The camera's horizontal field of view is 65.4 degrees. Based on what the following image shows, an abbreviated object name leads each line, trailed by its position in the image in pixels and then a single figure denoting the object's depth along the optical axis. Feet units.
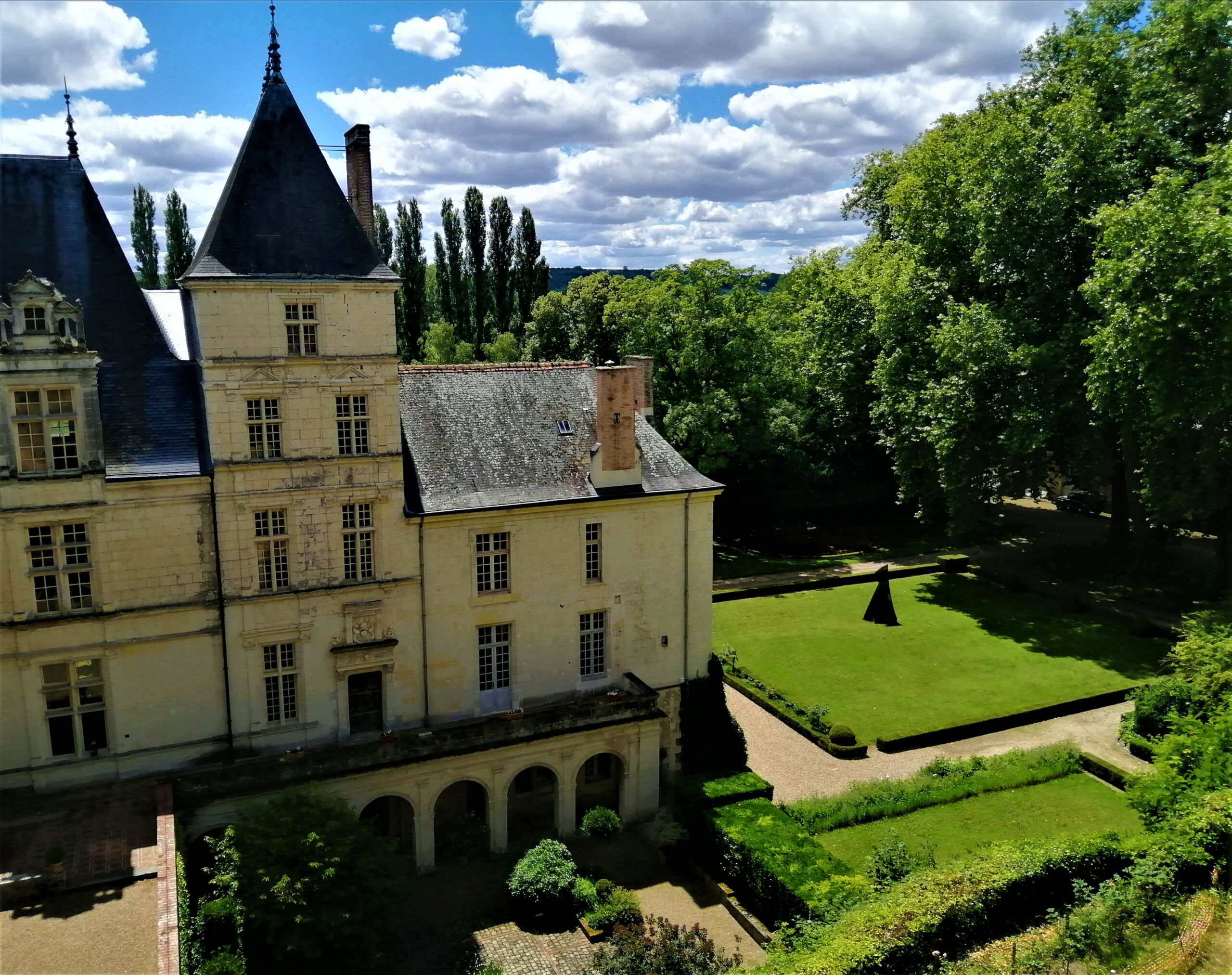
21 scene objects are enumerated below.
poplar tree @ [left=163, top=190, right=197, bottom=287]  225.15
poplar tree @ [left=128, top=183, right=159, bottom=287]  241.76
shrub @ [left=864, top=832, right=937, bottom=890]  83.46
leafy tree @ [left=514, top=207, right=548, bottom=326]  270.26
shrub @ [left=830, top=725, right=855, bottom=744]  112.88
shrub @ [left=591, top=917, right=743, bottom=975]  75.46
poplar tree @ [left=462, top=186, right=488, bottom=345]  264.93
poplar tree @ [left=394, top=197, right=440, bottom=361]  252.83
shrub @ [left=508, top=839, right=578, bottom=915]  84.12
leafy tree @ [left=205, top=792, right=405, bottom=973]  71.26
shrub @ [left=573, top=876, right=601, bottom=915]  85.35
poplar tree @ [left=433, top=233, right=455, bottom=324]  266.77
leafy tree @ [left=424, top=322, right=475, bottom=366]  239.30
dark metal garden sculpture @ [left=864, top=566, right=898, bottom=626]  150.61
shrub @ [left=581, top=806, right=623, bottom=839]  93.61
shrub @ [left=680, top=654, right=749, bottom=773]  105.81
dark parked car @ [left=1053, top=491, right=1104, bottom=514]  225.97
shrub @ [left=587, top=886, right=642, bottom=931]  83.46
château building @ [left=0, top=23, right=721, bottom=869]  81.05
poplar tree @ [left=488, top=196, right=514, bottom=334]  265.13
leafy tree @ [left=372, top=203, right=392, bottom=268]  253.24
